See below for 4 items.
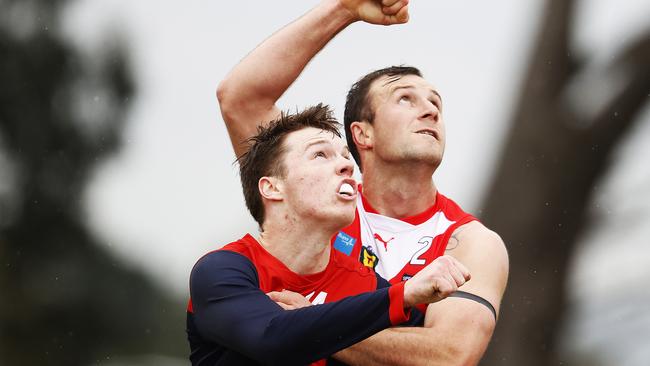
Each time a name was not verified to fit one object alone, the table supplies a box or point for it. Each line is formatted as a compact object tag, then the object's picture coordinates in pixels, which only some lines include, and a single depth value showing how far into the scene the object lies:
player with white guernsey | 10.09
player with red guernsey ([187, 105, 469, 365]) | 7.56
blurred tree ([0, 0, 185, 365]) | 18.80
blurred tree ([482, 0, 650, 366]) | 14.56
